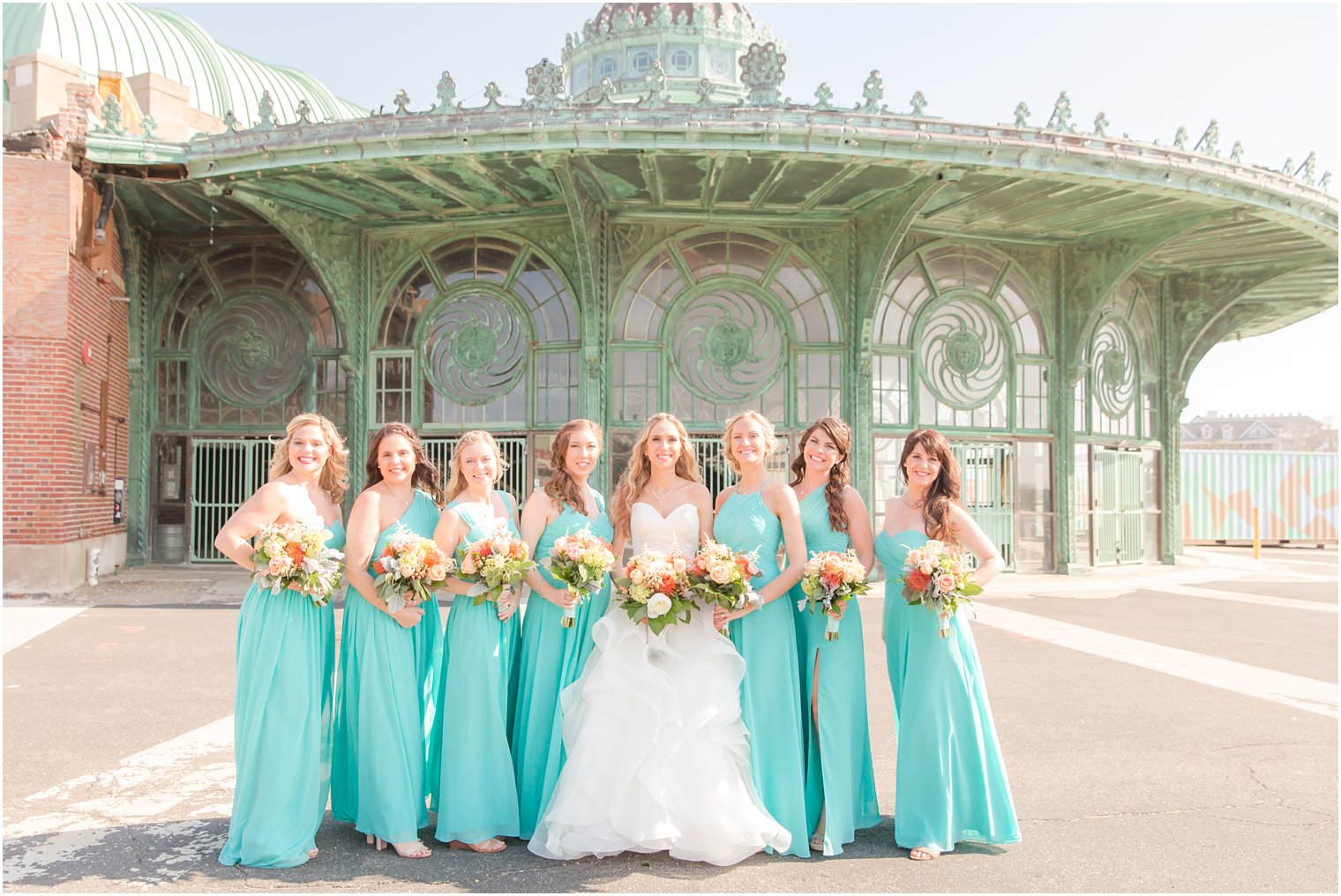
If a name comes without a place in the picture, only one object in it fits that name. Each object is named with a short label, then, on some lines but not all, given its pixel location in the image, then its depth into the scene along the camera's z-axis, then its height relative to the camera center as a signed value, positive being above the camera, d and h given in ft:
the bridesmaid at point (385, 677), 14.62 -3.34
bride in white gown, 14.08 -4.31
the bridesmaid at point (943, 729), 14.90 -4.12
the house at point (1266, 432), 241.55 +9.24
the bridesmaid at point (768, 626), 14.93 -2.60
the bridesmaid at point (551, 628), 15.26 -2.66
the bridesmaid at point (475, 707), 14.76 -3.80
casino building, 43.11 +10.52
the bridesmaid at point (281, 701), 14.08 -3.57
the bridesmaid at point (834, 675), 15.05 -3.38
